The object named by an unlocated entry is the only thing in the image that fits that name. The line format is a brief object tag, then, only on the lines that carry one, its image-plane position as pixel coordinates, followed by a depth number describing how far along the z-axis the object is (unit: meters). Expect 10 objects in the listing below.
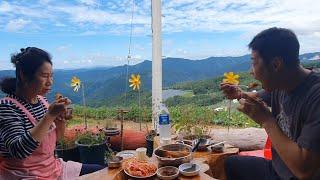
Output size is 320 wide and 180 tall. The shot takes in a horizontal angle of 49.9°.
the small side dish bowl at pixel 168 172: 1.95
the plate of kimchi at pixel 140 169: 1.98
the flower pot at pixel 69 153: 3.43
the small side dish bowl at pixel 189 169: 1.97
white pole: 3.69
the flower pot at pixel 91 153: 3.39
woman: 1.94
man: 1.60
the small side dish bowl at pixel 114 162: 2.16
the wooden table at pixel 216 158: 2.39
